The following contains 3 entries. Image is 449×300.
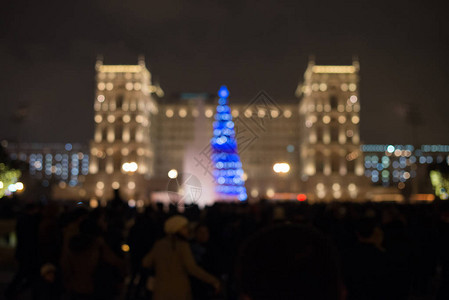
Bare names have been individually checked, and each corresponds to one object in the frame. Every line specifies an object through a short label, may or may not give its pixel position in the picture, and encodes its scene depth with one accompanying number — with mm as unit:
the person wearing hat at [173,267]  4206
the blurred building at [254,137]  61906
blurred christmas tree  37062
